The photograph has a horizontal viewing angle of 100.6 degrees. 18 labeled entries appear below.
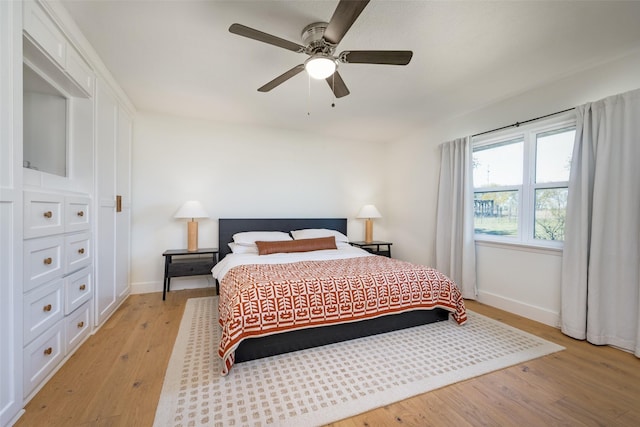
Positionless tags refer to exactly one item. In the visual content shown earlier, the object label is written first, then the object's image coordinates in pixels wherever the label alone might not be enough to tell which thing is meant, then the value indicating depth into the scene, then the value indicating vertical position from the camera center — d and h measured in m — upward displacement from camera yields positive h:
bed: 1.93 -0.81
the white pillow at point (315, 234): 3.96 -0.39
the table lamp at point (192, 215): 3.40 -0.12
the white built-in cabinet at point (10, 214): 1.32 -0.06
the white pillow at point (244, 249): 3.51 -0.56
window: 2.70 +0.34
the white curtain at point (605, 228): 2.12 -0.12
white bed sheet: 2.92 -0.59
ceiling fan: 1.55 +1.04
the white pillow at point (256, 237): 3.57 -0.41
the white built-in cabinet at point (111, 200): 2.51 +0.05
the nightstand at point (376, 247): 4.41 -0.67
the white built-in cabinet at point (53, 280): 1.56 -0.53
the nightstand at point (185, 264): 3.32 -0.75
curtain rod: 2.56 +0.98
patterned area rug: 1.48 -1.14
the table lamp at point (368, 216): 4.46 -0.11
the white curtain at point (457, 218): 3.36 -0.09
